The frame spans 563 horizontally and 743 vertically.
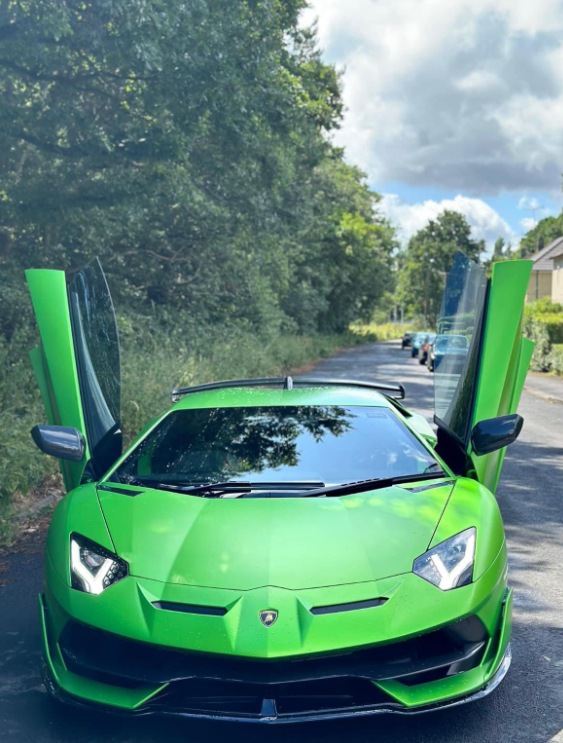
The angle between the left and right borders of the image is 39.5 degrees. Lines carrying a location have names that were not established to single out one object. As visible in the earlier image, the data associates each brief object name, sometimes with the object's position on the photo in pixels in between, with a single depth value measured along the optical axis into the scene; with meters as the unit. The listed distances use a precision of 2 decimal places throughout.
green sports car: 2.75
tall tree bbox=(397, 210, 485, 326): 111.38
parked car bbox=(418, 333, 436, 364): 36.47
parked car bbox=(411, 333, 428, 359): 40.98
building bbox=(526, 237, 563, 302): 62.72
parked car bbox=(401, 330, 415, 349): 63.39
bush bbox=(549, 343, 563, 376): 25.72
